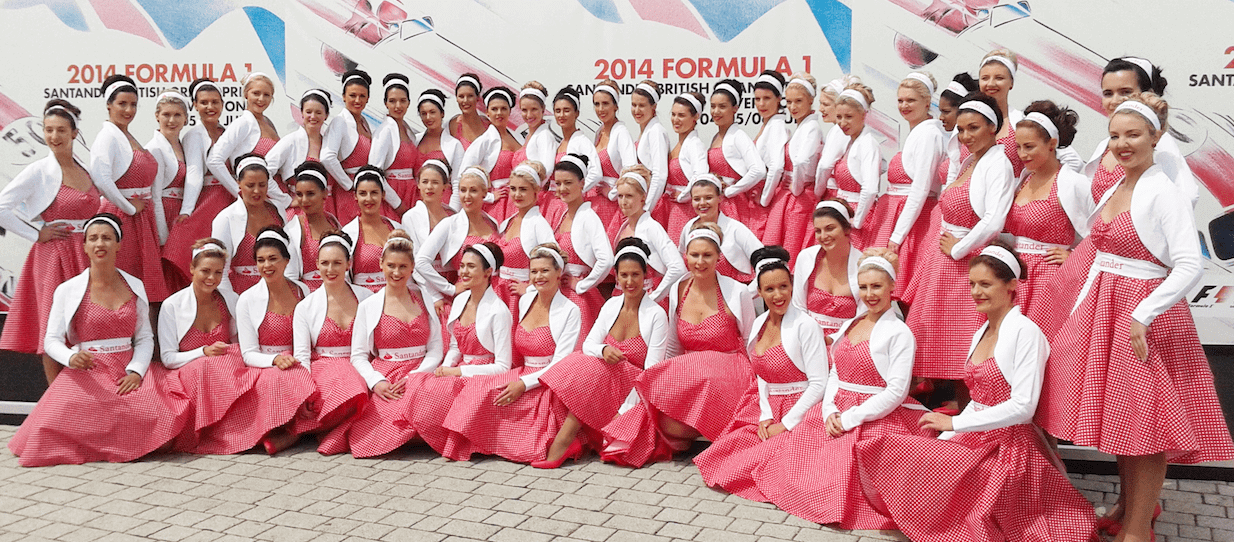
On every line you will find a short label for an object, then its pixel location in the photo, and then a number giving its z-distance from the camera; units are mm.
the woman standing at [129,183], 5887
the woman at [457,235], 5953
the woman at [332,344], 5270
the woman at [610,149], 6281
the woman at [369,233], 5977
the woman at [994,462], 3830
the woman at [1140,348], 3639
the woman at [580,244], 5762
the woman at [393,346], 5246
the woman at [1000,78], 5066
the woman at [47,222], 5656
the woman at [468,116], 6762
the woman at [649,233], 5660
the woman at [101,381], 5086
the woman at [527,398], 5078
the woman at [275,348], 5258
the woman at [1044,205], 4363
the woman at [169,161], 6164
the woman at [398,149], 6602
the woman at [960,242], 4574
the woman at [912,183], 5164
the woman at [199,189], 6203
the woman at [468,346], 5152
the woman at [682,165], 6152
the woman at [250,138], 6277
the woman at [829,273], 5027
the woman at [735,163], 6059
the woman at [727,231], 5641
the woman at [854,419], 4168
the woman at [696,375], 5008
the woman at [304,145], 6398
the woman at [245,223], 6039
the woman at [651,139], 6168
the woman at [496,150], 6609
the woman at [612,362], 5074
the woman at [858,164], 5480
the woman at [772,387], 4605
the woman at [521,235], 5848
